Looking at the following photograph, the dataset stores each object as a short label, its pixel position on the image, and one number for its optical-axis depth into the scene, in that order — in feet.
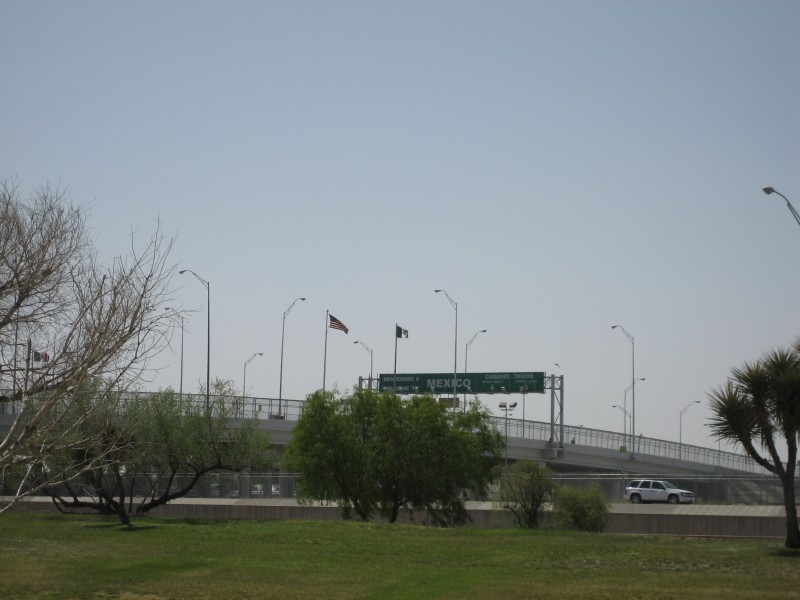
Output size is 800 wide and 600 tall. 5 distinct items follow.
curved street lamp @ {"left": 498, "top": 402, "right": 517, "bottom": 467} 376.66
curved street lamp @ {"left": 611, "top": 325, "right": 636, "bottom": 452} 319.47
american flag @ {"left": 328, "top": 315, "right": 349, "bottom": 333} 264.11
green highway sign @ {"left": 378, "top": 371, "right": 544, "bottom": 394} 296.30
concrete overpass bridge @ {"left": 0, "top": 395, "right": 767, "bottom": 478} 277.85
